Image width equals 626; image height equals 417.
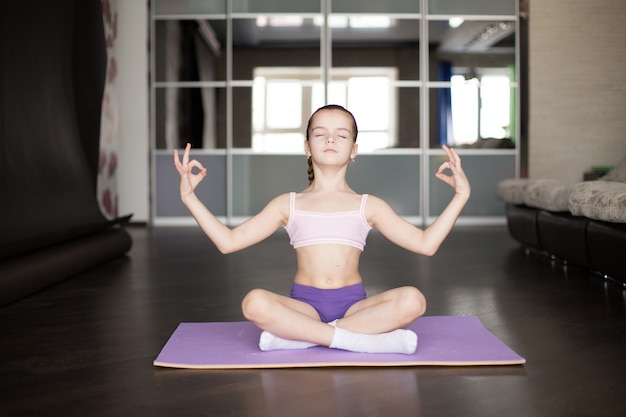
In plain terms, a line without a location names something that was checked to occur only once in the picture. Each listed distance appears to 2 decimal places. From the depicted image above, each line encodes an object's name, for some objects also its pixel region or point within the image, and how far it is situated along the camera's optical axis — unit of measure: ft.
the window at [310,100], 23.31
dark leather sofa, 10.30
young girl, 6.76
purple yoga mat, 6.46
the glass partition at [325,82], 23.34
